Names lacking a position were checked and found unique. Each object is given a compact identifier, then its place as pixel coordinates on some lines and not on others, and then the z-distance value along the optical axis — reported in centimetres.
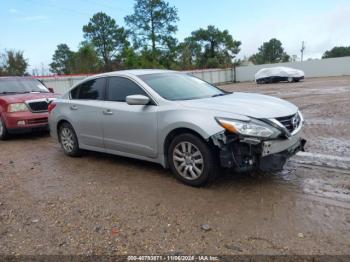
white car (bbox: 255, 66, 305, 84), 2988
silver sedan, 407
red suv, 838
